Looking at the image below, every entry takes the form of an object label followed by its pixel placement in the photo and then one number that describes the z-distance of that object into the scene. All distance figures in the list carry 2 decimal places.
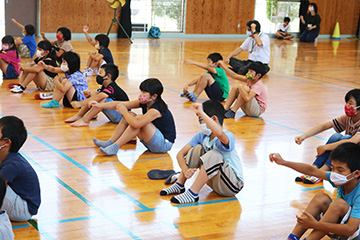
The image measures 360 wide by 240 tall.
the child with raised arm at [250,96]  6.49
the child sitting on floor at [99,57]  9.03
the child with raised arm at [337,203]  2.98
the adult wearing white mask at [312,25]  18.69
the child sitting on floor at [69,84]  6.50
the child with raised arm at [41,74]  7.42
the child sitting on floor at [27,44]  10.28
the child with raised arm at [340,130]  4.23
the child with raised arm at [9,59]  8.28
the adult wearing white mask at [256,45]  9.70
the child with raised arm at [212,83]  7.18
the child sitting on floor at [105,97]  5.91
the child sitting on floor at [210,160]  3.78
